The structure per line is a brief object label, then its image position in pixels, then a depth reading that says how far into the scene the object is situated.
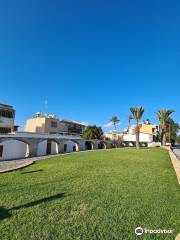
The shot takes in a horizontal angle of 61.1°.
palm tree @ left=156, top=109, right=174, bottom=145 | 43.91
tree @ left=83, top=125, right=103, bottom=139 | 46.28
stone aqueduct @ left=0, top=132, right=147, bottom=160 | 23.99
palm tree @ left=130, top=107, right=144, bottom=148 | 38.13
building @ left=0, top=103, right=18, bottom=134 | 27.65
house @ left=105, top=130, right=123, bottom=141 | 62.06
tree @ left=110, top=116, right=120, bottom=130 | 74.33
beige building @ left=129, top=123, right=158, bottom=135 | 69.64
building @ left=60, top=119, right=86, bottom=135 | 49.48
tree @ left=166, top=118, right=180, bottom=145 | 64.61
